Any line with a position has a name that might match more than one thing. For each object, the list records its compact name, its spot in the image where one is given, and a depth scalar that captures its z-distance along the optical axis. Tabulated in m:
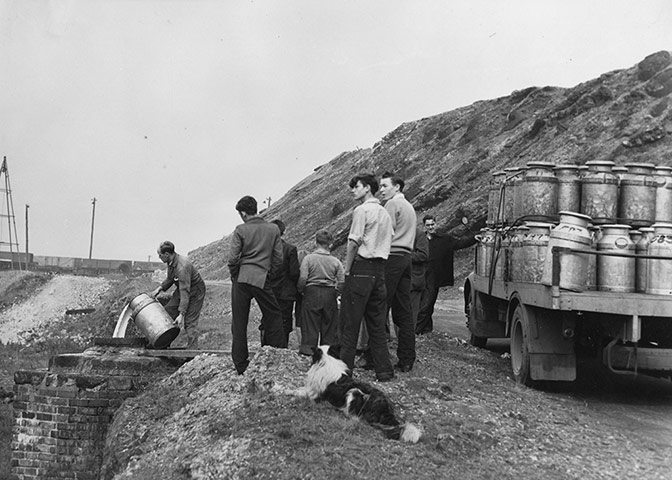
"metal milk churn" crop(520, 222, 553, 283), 8.82
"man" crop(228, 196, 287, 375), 7.75
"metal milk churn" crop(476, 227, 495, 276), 11.05
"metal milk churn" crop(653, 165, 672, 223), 9.02
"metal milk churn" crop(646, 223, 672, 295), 8.07
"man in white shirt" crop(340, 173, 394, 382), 7.43
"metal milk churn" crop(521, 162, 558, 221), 9.24
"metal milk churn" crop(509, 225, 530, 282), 9.11
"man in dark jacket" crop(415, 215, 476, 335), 11.72
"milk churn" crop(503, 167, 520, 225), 9.90
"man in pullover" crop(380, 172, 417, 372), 8.05
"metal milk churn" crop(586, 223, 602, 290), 8.32
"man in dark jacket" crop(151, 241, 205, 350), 10.51
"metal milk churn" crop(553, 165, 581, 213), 9.21
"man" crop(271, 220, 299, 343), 9.47
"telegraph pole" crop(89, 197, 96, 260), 78.75
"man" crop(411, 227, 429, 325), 10.16
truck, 7.70
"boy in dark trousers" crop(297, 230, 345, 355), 9.23
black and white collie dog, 6.04
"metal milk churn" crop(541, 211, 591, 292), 8.17
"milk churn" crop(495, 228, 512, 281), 9.62
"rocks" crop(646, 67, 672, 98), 31.27
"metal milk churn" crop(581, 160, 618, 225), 8.99
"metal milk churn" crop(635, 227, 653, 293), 8.23
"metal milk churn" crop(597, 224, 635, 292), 8.27
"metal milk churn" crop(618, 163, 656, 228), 8.93
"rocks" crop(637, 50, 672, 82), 33.22
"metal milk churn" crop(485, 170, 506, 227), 10.53
